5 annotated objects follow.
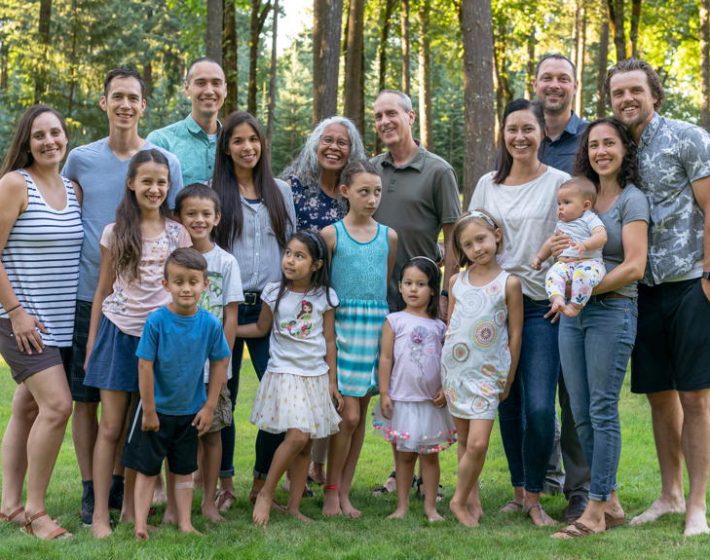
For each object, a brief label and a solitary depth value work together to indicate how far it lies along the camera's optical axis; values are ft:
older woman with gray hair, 19.20
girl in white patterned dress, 17.12
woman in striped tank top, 16.33
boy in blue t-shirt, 15.70
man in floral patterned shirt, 16.30
